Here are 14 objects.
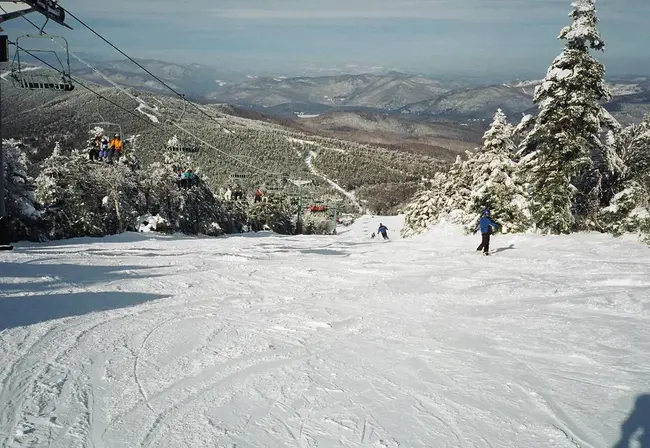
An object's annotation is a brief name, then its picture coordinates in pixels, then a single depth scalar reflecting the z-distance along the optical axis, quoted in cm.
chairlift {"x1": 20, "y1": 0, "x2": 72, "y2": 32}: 1059
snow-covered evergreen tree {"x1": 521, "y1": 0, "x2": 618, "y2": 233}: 1934
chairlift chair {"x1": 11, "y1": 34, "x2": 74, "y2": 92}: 1221
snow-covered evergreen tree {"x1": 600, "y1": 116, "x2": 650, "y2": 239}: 1639
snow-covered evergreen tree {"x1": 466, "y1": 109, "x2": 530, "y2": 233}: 2389
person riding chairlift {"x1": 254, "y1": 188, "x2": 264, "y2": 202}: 5038
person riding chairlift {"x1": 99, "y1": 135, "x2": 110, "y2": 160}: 2020
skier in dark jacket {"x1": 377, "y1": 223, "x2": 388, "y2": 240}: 3221
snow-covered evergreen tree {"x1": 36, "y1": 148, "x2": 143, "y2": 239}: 3222
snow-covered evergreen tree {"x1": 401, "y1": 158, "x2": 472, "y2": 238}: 3419
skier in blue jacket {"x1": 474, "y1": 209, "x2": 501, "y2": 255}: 1570
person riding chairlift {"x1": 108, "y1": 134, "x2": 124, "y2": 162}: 2011
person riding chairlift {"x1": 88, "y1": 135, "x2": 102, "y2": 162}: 2000
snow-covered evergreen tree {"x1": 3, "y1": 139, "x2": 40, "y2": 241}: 2658
